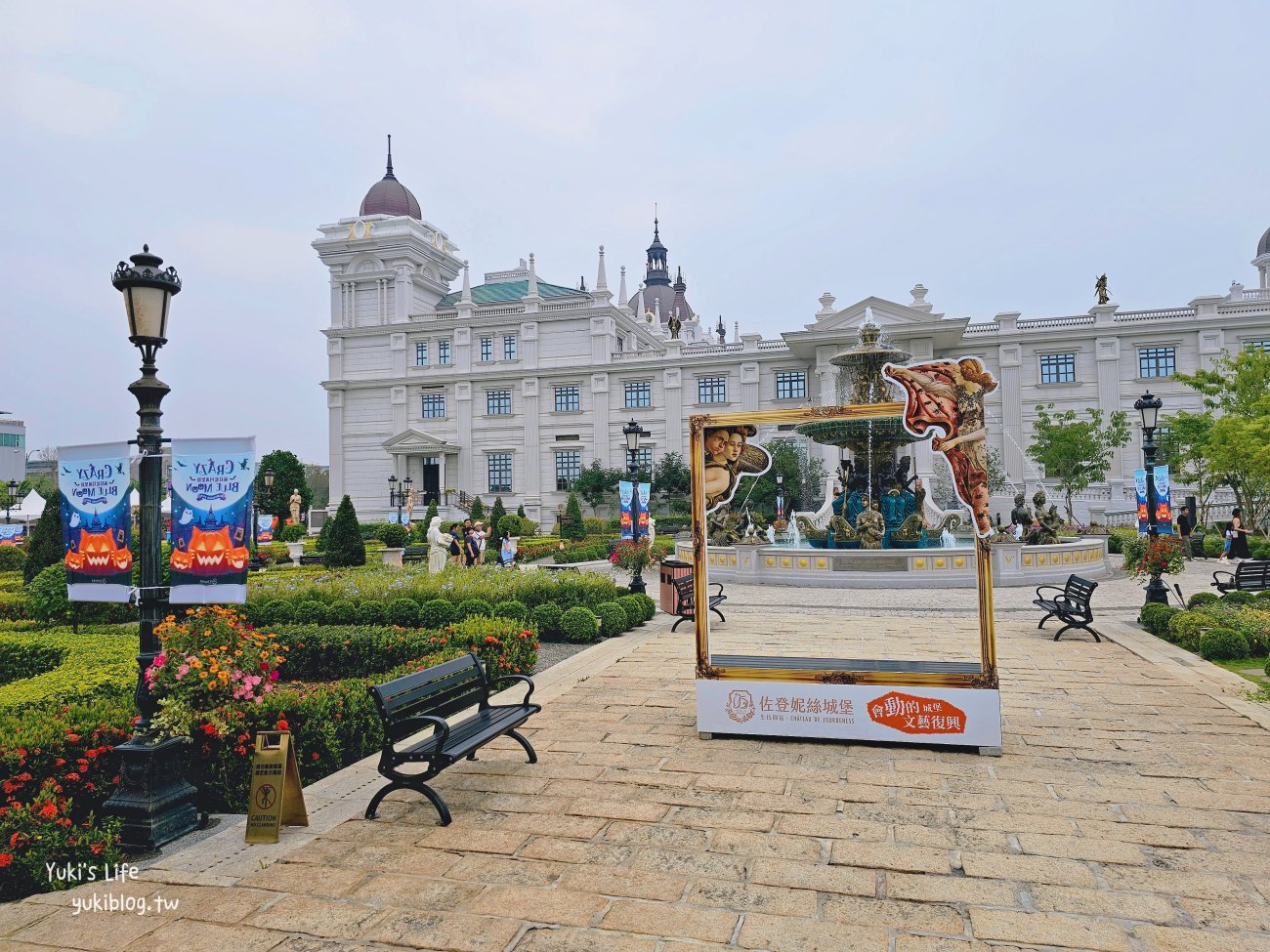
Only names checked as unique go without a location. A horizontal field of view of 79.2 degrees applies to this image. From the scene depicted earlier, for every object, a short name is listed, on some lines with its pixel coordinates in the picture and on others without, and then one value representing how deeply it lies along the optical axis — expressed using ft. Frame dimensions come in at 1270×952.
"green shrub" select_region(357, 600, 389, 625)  39.81
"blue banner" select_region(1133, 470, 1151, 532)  63.67
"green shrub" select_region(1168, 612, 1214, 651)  34.58
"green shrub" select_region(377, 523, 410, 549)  110.63
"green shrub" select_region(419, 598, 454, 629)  38.55
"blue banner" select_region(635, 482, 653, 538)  62.38
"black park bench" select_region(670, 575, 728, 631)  41.63
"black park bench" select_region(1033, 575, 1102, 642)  36.87
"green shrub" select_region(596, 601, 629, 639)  41.14
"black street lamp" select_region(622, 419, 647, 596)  59.12
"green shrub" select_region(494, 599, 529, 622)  37.52
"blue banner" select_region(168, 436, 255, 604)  17.66
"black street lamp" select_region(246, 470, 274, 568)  76.32
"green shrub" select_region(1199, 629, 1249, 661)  32.22
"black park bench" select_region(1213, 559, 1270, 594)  44.60
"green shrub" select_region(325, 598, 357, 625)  39.78
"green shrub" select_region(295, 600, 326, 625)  39.55
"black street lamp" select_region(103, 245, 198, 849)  16.05
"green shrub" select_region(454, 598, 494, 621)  37.78
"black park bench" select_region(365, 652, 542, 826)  16.75
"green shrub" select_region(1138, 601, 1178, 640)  38.01
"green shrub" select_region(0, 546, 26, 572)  83.05
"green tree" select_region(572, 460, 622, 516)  150.71
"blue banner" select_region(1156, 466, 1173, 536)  53.88
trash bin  42.96
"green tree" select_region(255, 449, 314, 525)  138.41
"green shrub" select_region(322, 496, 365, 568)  80.28
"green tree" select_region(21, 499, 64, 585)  50.01
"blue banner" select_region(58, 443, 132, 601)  18.20
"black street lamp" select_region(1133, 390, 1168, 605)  43.57
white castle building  138.00
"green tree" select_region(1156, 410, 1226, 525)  99.55
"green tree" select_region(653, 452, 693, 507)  145.69
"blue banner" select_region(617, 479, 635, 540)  64.23
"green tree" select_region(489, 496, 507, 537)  117.80
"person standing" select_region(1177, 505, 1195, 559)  83.71
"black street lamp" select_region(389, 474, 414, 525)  159.74
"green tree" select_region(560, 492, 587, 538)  120.16
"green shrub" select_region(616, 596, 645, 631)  43.21
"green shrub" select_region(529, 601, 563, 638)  40.06
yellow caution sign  15.79
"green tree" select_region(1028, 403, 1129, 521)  123.13
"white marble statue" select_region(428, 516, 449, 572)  60.54
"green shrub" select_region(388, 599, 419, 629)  39.32
